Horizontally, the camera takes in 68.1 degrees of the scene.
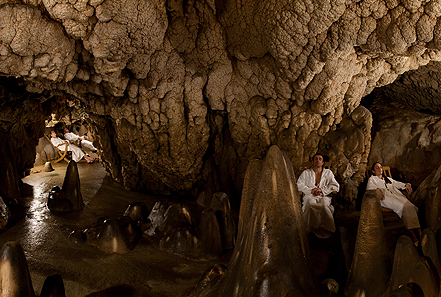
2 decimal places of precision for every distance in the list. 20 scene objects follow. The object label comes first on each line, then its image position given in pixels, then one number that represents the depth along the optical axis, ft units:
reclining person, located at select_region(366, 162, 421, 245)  15.67
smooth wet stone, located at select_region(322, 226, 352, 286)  10.86
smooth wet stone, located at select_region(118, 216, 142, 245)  16.71
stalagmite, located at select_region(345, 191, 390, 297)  8.84
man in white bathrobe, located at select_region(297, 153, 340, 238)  17.52
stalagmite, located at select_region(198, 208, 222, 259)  15.70
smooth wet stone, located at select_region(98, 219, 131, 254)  15.78
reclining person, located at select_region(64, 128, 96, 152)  42.45
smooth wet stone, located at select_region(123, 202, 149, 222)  18.96
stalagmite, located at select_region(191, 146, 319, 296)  8.71
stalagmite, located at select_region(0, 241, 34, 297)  8.93
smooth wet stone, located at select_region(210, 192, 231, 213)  17.26
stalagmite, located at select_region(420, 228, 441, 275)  9.07
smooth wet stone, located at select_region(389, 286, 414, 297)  7.26
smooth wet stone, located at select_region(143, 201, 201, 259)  15.76
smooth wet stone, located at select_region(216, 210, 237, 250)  16.38
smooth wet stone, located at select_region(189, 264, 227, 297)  10.36
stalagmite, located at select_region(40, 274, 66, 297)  10.14
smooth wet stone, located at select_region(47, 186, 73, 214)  20.56
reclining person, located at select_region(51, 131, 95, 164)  39.10
